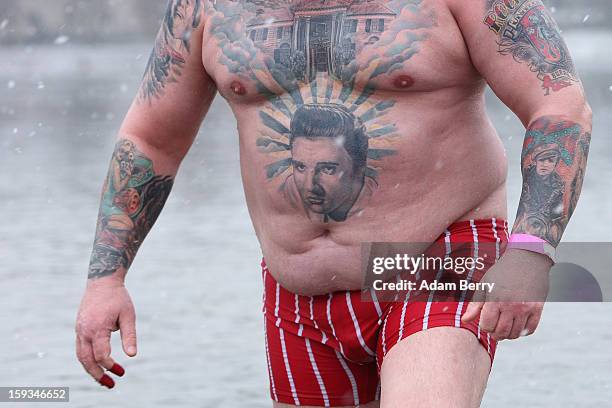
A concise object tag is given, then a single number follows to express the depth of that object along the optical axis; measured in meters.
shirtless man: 7.30
